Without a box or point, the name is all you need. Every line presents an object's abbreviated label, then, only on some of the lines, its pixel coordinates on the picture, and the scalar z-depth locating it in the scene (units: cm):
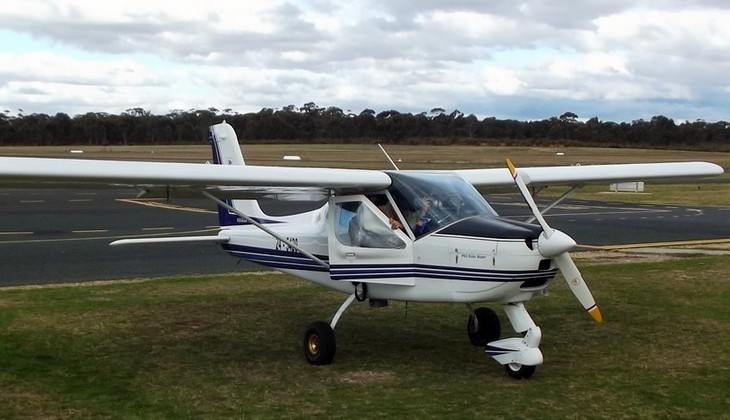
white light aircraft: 709
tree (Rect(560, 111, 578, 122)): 10921
